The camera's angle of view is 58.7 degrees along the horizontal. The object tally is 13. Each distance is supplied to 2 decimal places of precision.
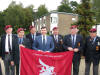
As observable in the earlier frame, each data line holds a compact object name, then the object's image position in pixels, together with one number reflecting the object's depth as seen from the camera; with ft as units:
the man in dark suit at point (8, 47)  9.56
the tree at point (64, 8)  140.04
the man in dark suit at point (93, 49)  9.87
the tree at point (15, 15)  80.99
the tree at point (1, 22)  90.37
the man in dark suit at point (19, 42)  9.70
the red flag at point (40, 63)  8.64
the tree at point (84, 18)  22.80
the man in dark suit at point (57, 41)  11.51
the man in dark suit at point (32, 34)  12.39
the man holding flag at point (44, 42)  9.76
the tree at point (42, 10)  141.47
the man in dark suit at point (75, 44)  10.11
